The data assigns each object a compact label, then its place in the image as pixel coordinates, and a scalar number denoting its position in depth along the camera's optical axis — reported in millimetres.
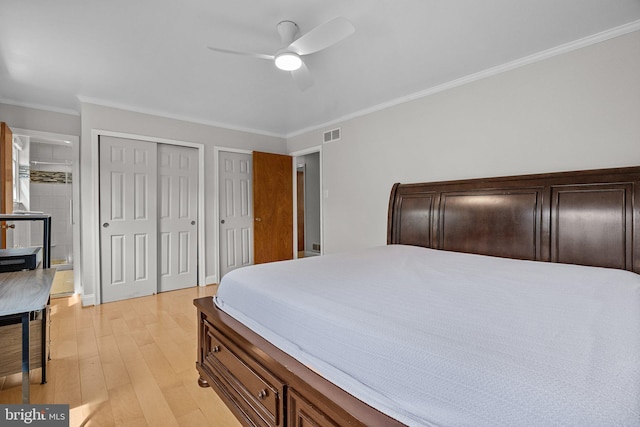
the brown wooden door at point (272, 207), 4598
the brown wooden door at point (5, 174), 2932
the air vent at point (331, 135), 4148
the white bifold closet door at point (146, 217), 3529
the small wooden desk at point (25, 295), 1232
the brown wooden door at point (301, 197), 6386
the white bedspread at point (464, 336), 666
